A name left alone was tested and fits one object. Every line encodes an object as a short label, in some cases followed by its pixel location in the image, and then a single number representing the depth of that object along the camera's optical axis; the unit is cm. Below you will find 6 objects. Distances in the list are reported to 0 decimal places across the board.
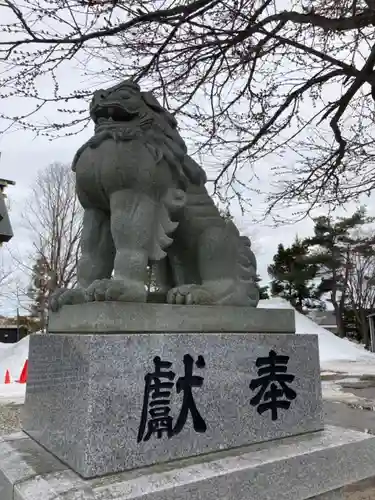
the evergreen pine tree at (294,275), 1939
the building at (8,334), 2155
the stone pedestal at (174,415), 133
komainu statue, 170
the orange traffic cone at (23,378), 691
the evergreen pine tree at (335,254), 1808
